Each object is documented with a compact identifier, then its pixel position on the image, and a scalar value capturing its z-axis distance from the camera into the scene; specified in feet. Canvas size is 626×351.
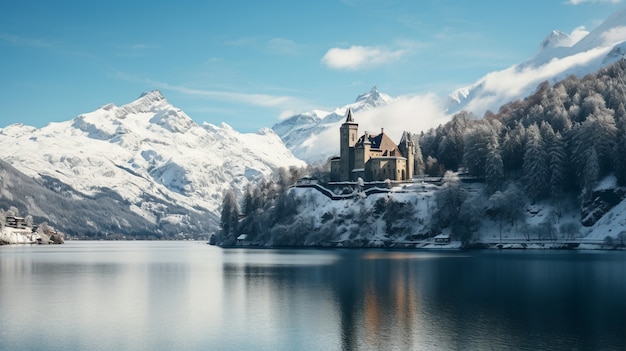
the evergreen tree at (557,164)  595.06
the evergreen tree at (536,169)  600.39
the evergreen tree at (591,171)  568.82
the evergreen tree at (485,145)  647.56
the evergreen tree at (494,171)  623.77
